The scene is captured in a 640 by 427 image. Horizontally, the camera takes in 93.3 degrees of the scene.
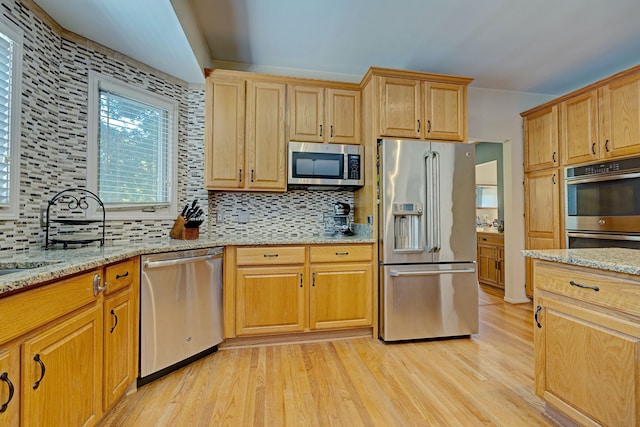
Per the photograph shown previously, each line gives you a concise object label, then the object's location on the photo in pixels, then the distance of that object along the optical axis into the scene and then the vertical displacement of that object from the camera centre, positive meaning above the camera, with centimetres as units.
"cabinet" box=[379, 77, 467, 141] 267 +99
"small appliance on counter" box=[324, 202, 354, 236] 298 -4
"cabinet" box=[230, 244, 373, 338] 244 -59
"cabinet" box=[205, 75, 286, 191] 271 +75
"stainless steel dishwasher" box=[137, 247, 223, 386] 187 -63
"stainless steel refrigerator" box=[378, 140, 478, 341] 256 -19
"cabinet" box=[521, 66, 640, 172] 269 +95
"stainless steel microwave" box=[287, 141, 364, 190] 280 +50
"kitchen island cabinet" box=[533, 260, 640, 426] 118 -56
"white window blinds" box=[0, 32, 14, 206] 158 +54
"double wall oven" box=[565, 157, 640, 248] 266 +13
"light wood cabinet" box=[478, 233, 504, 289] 421 -61
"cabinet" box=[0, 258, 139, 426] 96 -53
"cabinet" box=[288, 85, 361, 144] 286 +99
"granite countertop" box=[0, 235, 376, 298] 100 -19
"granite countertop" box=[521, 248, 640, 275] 120 -18
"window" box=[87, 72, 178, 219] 220 +54
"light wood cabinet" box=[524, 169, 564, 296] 328 +7
